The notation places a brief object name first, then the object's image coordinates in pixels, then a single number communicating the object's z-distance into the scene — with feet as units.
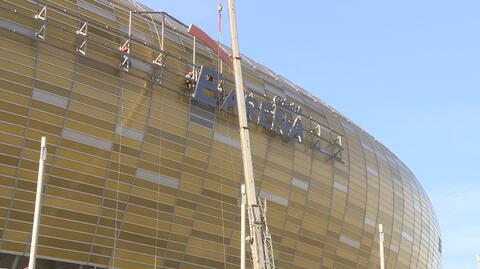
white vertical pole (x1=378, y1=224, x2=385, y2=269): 155.53
